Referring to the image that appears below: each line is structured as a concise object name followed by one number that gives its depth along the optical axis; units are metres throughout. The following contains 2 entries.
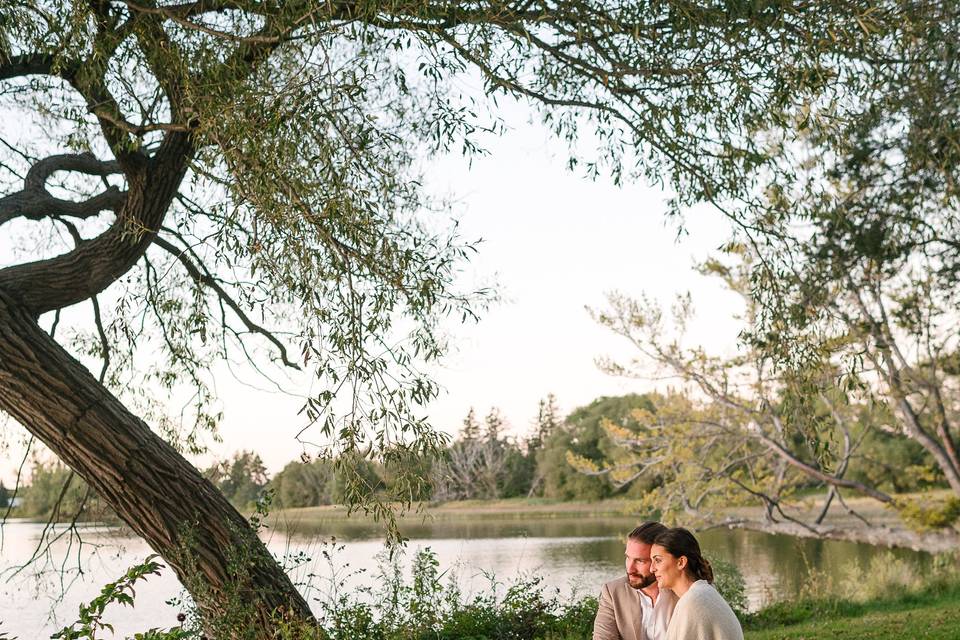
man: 3.98
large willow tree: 4.29
